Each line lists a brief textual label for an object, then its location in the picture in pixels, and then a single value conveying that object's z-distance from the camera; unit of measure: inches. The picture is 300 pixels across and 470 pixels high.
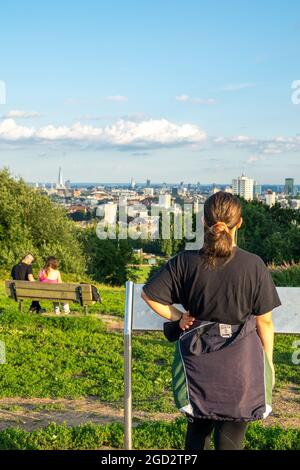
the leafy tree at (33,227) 1192.2
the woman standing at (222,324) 119.3
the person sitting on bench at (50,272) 471.2
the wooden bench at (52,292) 404.5
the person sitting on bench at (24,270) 499.5
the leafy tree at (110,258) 2224.5
